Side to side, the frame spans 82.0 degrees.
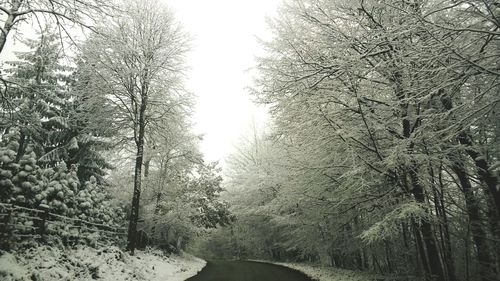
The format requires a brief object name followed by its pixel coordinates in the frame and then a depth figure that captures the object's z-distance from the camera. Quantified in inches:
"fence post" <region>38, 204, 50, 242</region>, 324.4
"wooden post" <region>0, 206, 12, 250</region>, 265.9
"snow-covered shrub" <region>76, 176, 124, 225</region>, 421.7
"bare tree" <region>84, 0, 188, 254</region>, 466.6
